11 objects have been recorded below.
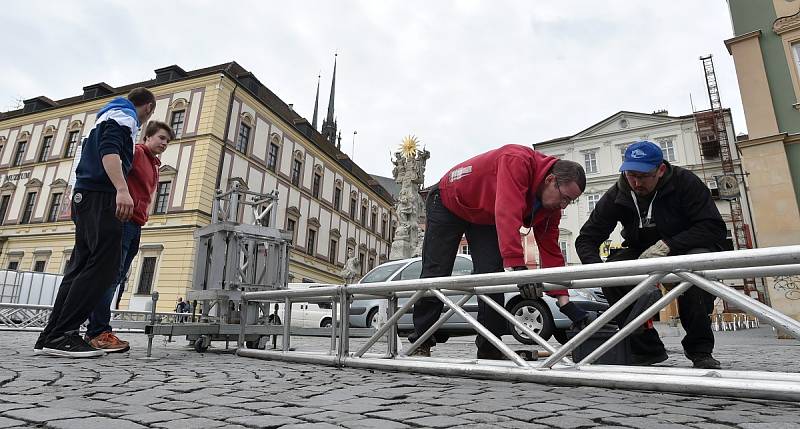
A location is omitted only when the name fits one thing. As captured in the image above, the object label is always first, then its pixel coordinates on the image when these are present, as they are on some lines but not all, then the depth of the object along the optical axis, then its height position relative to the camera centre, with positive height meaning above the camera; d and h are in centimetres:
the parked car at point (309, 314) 1313 +60
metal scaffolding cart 520 +75
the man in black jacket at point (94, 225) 376 +83
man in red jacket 319 +93
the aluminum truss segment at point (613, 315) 204 +13
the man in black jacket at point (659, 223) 319 +85
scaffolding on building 2956 +1291
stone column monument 1966 +572
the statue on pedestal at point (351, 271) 2223 +301
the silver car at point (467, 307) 431 +46
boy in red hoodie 449 +114
